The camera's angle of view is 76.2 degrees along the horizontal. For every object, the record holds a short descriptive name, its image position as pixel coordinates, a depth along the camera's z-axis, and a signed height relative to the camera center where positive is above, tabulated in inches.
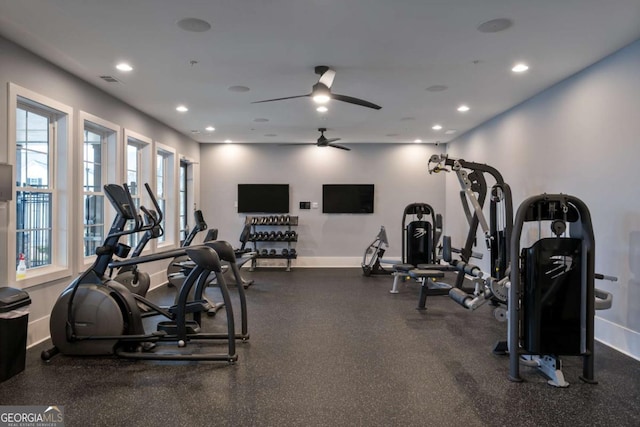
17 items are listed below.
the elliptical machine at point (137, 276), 181.7 -31.9
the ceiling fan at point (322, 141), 292.6 +50.1
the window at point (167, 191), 298.4 +13.9
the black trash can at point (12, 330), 119.5 -36.4
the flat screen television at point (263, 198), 365.7 +11.1
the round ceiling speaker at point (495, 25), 130.8 +61.2
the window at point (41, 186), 160.2 +9.7
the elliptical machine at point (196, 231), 247.1 -13.5
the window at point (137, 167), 249.7 +26.8
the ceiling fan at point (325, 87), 171.3 +51.9
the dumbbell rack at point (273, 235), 347.6 -21.3
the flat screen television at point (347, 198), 365.1 +11.5
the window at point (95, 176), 206.8 +17.3
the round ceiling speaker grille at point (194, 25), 131.2 +61.0
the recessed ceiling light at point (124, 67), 171.3 +61.1
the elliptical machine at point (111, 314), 135.3 -35.5
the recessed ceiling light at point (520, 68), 169.0 +60.8
